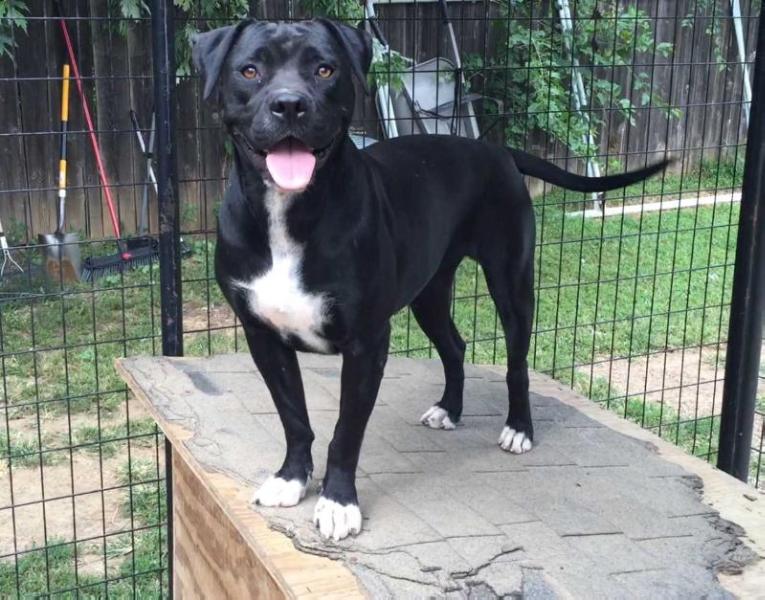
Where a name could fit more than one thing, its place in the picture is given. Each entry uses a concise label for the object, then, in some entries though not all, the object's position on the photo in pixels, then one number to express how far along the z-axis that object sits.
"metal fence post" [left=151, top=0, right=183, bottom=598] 2.71
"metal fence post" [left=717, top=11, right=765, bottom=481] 3.17
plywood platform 1.96
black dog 1.92
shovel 4.63
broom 4.18
